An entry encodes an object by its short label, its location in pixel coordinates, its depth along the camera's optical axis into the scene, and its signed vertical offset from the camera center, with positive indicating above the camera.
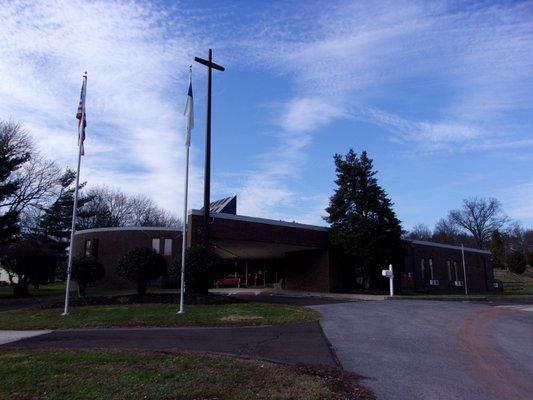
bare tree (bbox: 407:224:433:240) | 101.94 +10.41
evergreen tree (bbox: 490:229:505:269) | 80.69 +5.71
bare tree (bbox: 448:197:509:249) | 86.31 +10.62
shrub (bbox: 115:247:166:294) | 20.72 +0.71
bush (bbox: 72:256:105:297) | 20.78 +0.55
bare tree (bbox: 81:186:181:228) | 67.50 +10.40
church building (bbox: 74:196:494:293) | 29.64 +2.39
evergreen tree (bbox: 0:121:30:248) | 34.70 +7.63
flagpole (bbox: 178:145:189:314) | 16.38 +2.14
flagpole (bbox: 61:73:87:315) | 17.11 +3.18
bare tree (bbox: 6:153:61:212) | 41.99 +8.04
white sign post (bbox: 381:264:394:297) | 27.03 +0.54
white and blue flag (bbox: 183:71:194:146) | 18.28 +6.19
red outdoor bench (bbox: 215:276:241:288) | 44.83 +0.08
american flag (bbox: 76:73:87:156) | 17.59 +5.91
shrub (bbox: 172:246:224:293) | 20.09 +0.64
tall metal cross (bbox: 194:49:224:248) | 22.55 +6.14
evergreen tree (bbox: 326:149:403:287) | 32.94 +4.26
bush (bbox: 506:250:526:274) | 69.56 +2.95
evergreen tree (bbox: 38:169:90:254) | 53.17 +7.45
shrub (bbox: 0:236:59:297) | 31.56 +1.48
